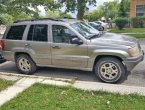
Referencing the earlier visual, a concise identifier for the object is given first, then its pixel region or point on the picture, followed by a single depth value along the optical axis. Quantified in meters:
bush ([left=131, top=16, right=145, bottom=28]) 15.33
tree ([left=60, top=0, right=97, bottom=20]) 11.29
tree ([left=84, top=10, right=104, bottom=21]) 29.72
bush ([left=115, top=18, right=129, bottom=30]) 14.49
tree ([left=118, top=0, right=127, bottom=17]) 18.40
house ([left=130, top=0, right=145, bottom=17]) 15.57
